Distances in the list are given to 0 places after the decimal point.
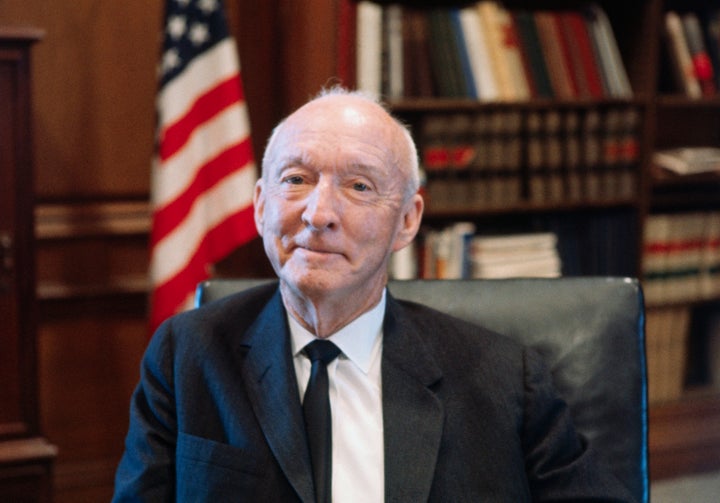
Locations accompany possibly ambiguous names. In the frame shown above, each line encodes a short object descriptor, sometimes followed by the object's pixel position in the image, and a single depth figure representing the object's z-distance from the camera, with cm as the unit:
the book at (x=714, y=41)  364
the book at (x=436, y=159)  318
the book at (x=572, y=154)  337
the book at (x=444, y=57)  319
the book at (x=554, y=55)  335
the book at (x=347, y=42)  300
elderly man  146
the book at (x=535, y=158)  331
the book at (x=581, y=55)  338
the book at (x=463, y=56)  321
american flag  280
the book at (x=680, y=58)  359
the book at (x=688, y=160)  360
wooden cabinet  234
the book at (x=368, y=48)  307
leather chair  170
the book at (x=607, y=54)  342
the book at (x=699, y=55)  361
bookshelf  322
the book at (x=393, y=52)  312
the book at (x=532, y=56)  332
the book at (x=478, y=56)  322
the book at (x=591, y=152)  339
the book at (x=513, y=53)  327
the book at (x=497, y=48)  325
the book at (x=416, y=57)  315
